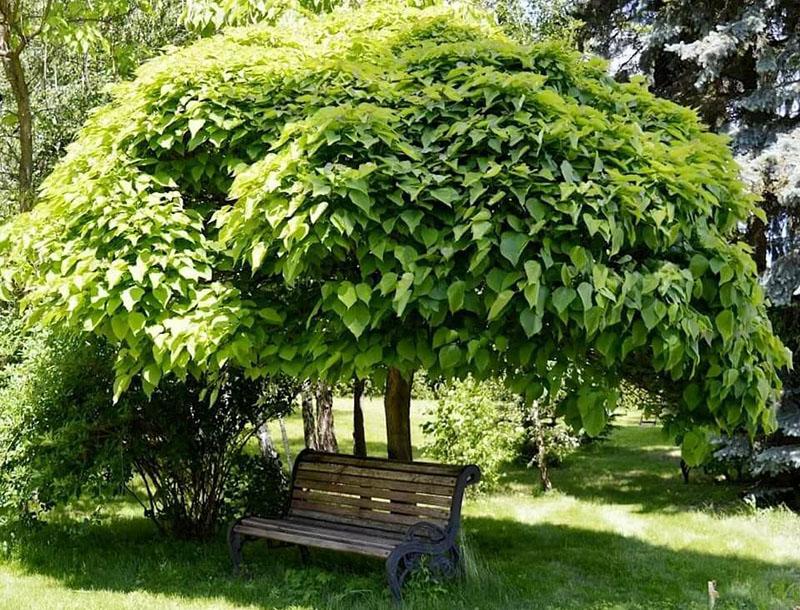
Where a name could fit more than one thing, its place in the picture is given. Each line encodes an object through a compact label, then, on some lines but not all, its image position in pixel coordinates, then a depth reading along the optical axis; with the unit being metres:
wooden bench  5.40
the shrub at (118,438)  6.38
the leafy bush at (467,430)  9.38
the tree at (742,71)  8.80
